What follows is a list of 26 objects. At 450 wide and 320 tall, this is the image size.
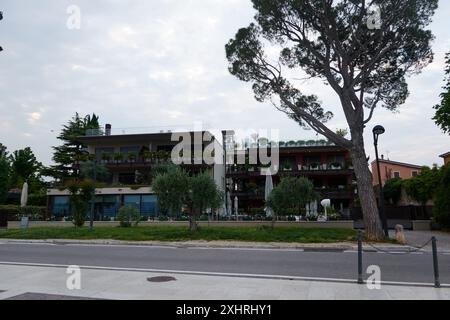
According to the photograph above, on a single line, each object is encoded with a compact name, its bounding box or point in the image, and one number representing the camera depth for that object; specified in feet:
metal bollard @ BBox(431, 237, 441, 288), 24.67
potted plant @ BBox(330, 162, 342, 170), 136.67
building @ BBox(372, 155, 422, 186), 166.61
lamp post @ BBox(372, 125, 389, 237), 60.80
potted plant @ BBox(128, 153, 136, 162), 140.56
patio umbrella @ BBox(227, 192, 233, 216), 98.09
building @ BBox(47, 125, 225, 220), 125.59
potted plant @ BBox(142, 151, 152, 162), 136.02
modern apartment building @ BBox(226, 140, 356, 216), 135.74
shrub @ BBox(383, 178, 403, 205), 134.10
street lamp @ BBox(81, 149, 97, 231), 76.63
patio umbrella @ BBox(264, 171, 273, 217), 87.24
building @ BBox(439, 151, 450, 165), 116.88
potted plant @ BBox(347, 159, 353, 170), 137.21
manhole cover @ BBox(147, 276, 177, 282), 27.12
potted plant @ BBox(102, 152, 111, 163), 143.64
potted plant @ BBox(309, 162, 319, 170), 138.00
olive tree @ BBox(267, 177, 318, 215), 71.15
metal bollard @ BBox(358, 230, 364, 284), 25.91
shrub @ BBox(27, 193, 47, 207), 151.74
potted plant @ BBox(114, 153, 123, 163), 141.38
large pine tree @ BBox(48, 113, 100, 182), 177.68
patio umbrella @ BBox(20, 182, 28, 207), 109.09
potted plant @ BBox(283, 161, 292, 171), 134.82
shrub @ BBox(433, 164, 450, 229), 74.35
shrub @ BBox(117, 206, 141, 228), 84.99
